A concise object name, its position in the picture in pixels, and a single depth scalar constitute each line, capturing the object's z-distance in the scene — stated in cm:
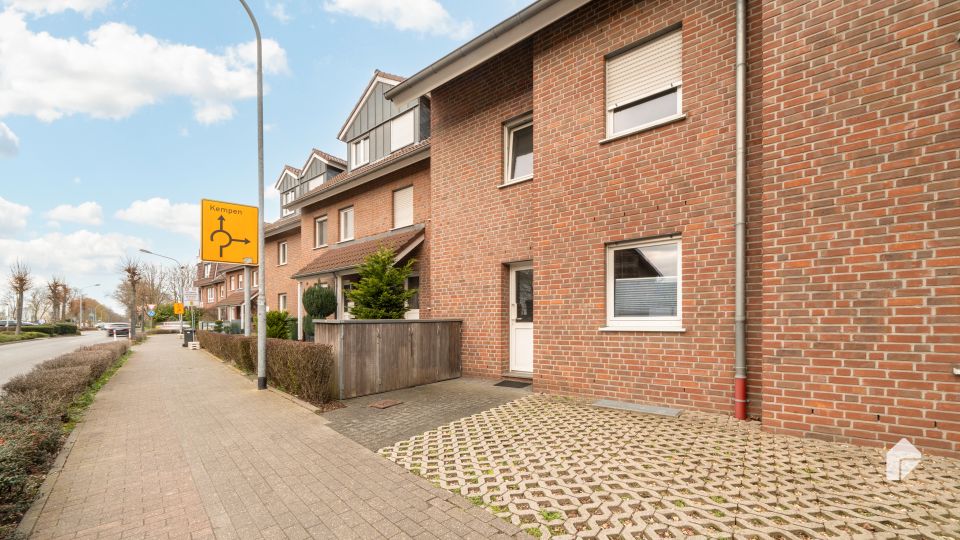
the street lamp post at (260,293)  825
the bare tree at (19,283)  3622
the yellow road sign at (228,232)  953
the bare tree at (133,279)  2802
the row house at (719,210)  402
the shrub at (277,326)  1438
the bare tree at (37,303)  6184
